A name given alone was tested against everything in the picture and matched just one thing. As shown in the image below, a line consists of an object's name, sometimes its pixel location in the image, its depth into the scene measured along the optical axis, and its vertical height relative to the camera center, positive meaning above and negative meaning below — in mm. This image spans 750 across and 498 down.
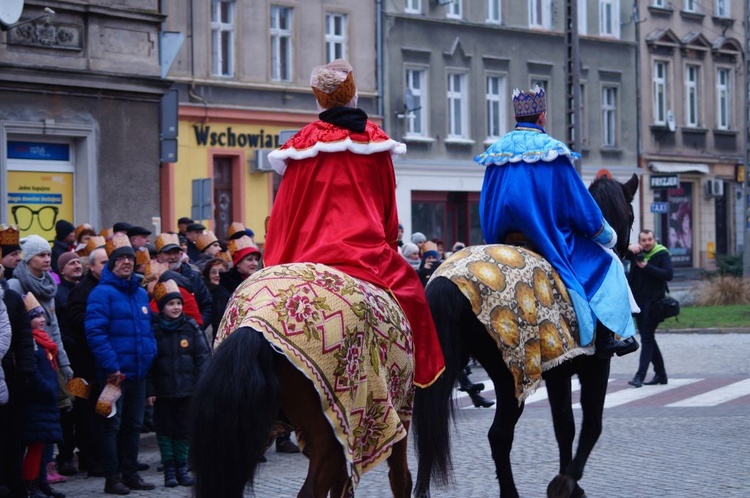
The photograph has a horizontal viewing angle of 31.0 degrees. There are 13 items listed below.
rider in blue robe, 8648 +186
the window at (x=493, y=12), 40197 +7179
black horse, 7938 -879
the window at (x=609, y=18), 44156 +7646
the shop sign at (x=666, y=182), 31336 +1572
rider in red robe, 6688 +260
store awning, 45656 +2832
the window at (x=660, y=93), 46250 +5413
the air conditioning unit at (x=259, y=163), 33219 +2290
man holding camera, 16062 -510
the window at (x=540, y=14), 41562 +7358
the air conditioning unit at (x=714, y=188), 47531 +2157
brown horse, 5766 -563
